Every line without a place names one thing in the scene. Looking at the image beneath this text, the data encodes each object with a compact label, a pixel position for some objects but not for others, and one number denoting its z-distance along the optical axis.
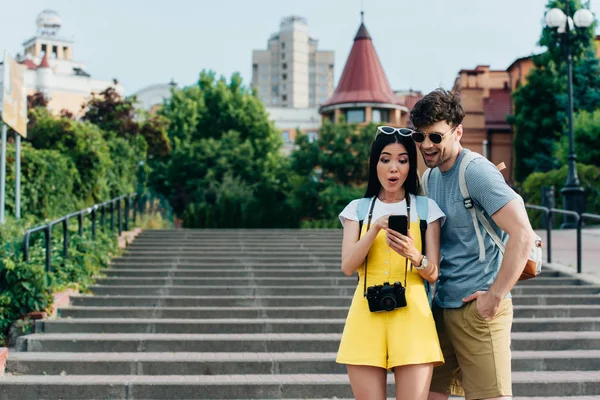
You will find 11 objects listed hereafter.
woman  3.27
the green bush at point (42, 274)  8.51
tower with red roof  50.84
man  3.25
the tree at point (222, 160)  28.47
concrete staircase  6.69
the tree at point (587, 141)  27.05
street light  18.47
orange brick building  46.97
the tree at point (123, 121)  23.48
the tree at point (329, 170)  33.12
